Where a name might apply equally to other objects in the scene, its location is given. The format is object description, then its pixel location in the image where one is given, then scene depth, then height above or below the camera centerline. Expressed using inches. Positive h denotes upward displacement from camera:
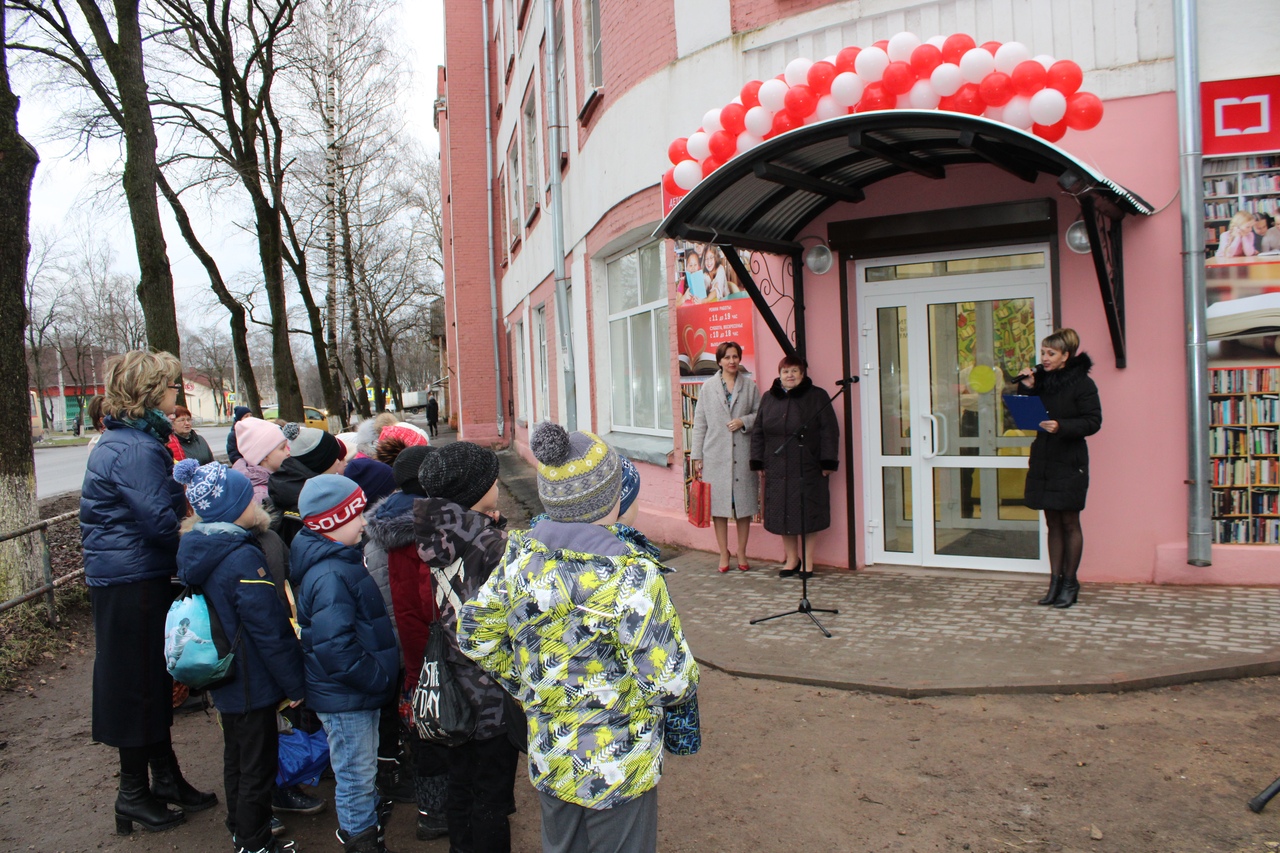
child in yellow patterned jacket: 88.0 -25.1
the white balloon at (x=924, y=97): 208.8 +66.8
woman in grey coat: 288.2 -17.3
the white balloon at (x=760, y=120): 230.8 +69.5
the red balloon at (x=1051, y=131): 201.5 +55.5
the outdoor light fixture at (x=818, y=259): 277.9 +39.7
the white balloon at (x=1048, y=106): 195.3 +59.1
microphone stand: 227.6 -43.1
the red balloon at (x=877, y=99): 212.7 +67.9
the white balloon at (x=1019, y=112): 201.2 +60.0
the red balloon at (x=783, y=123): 226.5 +67.4
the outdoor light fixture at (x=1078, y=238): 236.8 +36.4
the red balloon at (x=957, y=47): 207.3 +77.3
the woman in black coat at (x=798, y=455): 267.0 -20.1
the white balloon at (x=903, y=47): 213.6 +80.3
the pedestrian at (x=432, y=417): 1350.9 -20.9
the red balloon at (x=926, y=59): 208.2 +75.2
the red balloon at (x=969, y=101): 205.3 +64.3
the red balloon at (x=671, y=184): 256.5 +61.3
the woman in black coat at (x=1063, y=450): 218.5 -18.3
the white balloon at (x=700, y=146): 247.8 +68.3
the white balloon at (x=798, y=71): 225.5 +79.8
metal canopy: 191.9 +54.1
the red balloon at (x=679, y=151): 259.3 +70.2
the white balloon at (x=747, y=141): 235.0 +65.5
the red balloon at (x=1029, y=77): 199.8 +67.2
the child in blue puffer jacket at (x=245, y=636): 128.3 -32.5
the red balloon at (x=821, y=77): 220.1 +76.1
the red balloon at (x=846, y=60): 218.7 +79.6
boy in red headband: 124.0 -33.0
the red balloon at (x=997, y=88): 202.2 +65.7
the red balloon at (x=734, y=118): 237.9 +72.4
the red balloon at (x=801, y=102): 223.0 +71.2
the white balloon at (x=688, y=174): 248.5 +60.7
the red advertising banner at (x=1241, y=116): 227.0 +64.2
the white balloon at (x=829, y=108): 218.5 +68.0
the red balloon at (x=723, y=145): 241.9 +66.5
